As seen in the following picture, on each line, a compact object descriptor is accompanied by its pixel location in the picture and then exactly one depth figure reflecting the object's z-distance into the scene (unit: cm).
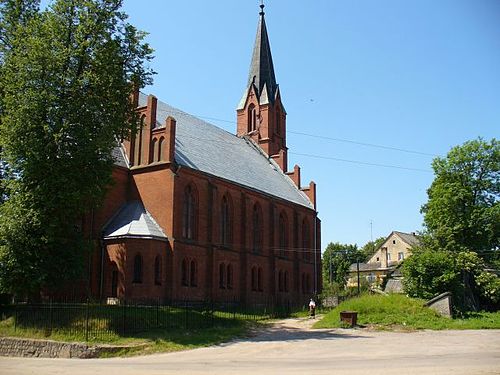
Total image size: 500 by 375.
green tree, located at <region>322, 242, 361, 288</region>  9256
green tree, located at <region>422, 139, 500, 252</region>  4712
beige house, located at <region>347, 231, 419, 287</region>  8281
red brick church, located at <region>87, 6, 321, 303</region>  3159
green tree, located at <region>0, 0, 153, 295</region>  2461
